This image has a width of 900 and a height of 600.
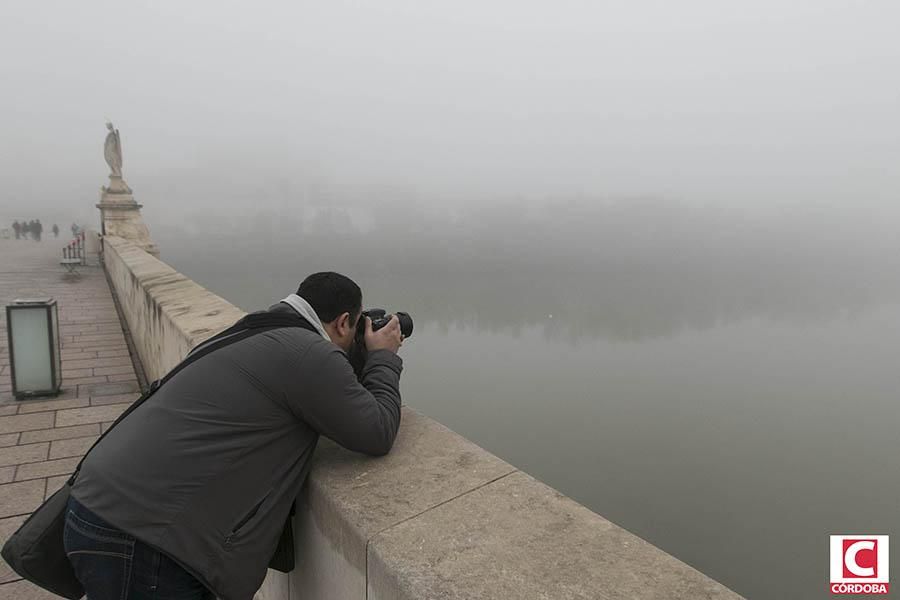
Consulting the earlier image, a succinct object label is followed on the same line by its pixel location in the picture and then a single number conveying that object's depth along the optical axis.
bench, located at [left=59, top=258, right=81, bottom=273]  13.75
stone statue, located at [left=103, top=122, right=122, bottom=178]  18.27
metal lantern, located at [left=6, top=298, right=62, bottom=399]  4.25
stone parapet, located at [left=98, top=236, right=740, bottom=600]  1.06
